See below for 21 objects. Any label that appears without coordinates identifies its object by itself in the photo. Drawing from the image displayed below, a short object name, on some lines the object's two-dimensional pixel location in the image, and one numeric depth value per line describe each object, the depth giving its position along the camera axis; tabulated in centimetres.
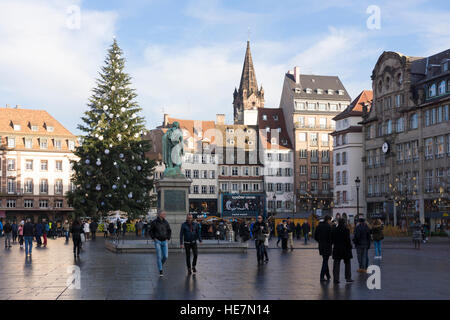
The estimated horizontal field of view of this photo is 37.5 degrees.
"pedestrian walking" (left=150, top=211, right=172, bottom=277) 1789
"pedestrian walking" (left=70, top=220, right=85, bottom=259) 2750
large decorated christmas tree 5569
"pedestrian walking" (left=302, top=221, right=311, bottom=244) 4288
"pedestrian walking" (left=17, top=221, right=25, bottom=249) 3758
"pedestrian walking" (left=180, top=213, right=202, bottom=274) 1852
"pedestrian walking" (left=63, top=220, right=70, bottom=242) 5034
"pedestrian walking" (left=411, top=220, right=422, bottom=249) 3678
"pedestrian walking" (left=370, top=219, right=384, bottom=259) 2498
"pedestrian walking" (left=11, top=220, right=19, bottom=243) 4778
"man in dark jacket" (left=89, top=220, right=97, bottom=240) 5059
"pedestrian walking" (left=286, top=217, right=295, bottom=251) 3545
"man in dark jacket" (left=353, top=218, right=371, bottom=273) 1981
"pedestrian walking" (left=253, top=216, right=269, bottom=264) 2309
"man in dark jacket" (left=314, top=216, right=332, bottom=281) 1673
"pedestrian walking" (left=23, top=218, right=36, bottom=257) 2706
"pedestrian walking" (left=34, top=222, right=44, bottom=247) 3647
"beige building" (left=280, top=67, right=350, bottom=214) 9950
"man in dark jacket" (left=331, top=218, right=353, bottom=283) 1653
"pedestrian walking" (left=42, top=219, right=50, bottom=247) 3948
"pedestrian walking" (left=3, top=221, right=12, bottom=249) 3931
